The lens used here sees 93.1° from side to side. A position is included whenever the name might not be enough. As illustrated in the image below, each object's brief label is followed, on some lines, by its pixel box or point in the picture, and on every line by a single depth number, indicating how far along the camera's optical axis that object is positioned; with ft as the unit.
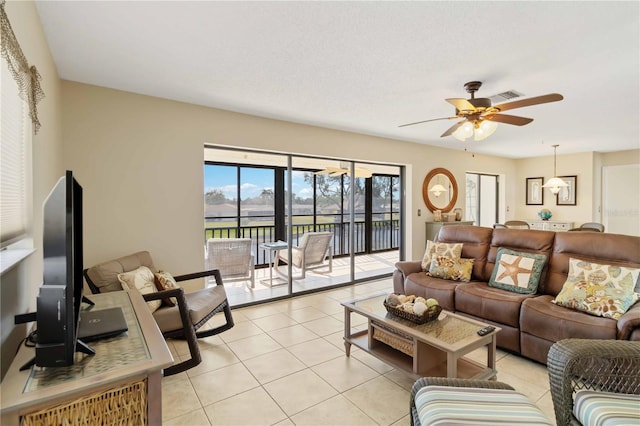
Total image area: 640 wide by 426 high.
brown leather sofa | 7.45
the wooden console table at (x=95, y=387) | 3.22
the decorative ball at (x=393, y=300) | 7.93
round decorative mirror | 19.54
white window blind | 4.49
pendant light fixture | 19.39
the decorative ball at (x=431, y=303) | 7.47
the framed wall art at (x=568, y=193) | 22.95
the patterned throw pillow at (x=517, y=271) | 9.49
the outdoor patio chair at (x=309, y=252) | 15.08
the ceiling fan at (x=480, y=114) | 8.16
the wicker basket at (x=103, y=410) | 3.31
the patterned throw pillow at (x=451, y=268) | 11.05
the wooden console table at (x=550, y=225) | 23.00
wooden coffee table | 6.45
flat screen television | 3.55
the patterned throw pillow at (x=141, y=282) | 8.06
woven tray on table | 7.23
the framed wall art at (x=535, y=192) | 24.78
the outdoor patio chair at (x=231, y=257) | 12.99
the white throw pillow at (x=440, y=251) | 11.69
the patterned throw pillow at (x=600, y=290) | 7.48
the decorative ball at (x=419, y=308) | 7.22
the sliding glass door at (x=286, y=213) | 13.92
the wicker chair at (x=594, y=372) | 4.65
